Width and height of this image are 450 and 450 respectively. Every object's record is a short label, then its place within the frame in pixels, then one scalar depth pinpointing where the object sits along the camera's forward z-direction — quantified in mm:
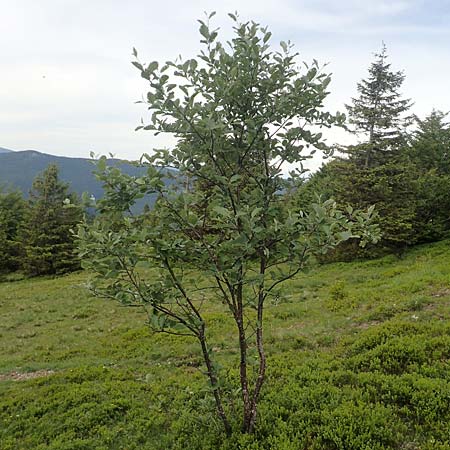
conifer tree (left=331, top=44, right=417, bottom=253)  20453
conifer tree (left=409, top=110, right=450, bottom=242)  21672
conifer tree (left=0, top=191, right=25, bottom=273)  35062
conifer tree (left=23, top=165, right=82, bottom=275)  31969
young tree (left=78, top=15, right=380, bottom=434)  3688
